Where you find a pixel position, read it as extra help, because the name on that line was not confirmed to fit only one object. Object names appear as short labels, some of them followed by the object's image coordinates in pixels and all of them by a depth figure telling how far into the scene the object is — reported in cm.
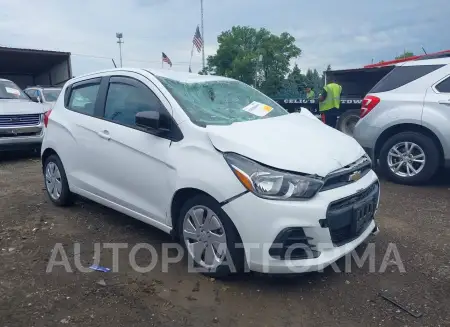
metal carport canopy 1540
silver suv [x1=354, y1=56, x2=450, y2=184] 579
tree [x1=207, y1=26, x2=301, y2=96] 5300
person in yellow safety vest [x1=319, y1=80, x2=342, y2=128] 1038
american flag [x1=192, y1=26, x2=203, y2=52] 2452
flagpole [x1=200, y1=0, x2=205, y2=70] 3096
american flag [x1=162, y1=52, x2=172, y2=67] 1820
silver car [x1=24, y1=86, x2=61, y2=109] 1215
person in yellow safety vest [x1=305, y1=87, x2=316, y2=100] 1460
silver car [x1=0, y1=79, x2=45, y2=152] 838
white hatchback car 294
